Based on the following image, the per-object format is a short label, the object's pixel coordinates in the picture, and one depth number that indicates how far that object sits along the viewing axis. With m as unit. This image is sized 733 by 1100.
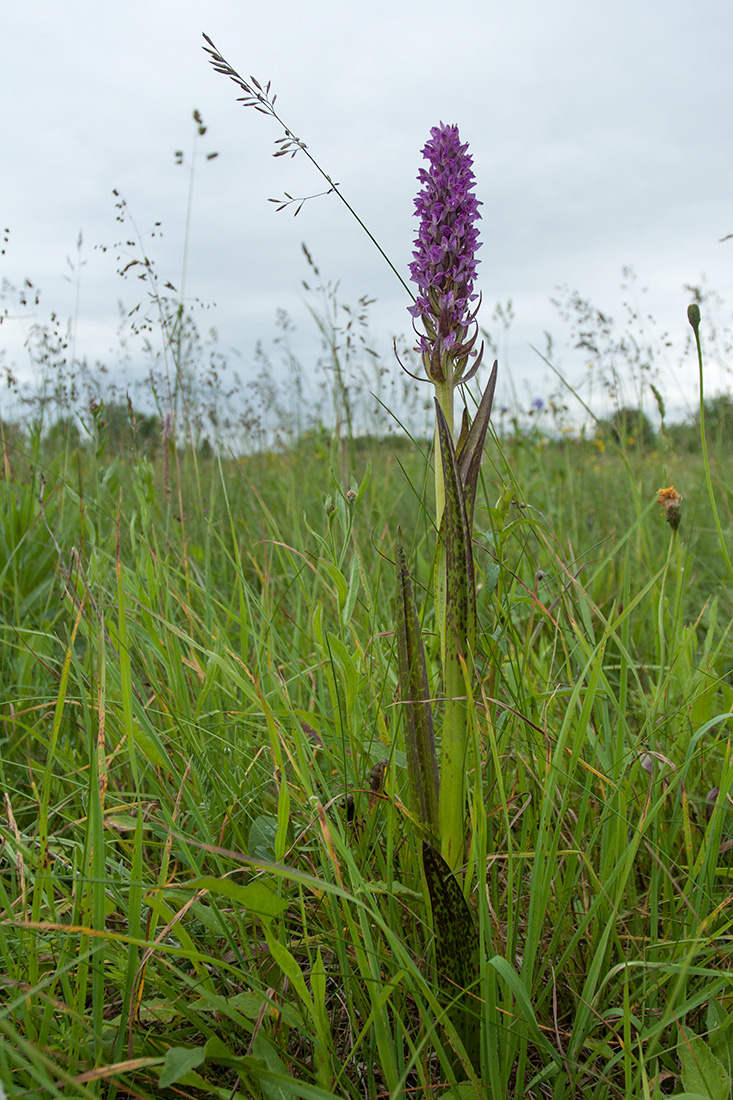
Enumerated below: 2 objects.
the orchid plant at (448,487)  0.47
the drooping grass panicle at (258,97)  0.58
